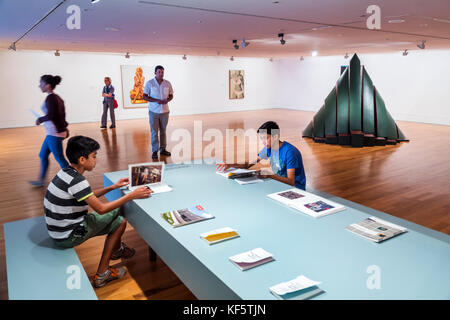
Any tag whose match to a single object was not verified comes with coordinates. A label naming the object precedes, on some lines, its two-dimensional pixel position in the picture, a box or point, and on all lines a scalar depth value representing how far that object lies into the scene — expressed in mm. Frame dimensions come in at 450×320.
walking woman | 4355
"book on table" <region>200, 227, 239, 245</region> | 1820
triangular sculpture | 7727
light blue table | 1436
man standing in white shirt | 6348
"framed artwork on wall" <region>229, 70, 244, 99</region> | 15148
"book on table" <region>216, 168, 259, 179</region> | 3016
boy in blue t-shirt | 3137
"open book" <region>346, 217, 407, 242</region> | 1835
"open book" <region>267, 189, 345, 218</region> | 2186
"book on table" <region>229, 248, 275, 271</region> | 1570
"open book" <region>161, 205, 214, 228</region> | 2072
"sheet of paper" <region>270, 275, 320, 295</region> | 1372
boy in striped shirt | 2303
